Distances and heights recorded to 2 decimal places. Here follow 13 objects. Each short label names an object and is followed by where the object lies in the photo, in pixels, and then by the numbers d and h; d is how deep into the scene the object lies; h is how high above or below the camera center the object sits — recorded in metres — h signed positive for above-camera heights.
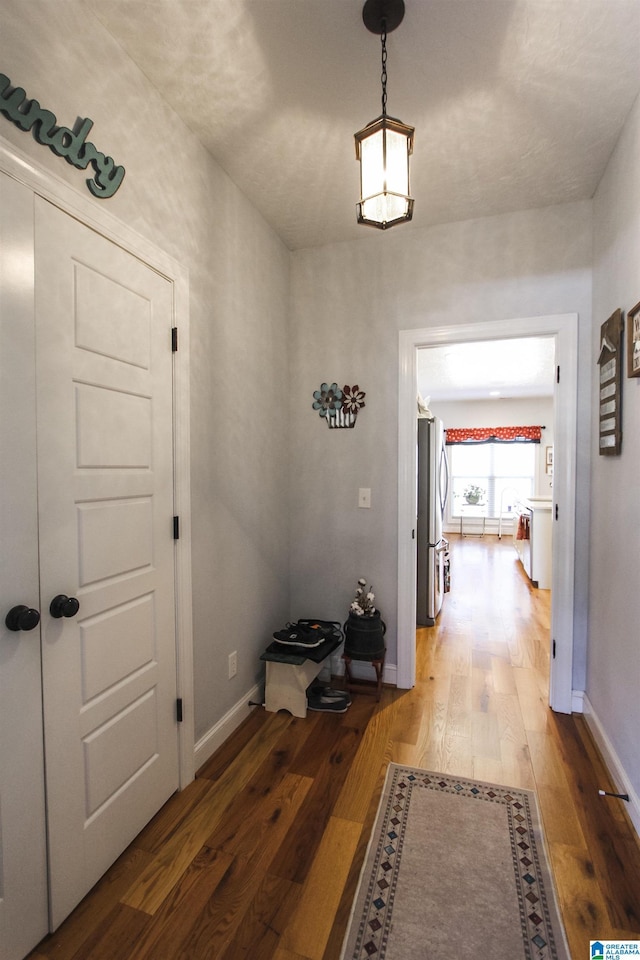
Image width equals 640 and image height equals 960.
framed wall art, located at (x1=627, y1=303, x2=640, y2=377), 1.67 +0.50
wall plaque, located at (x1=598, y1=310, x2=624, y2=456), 1.89 +0.38
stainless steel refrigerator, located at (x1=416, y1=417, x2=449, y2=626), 3.62 -0.42
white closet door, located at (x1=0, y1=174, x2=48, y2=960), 1.11 -0.34
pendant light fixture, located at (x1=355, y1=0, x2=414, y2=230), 1.28 +0.91
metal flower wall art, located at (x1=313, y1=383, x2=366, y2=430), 2.75 +0.41
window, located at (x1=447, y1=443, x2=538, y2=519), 8.78 -0.05
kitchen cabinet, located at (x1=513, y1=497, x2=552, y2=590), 4.94 -0.83
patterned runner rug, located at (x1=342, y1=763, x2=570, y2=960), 1.22 -1.31
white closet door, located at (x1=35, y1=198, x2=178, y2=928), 1.25 -0.24
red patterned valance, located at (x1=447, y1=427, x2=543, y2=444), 8.44 +0.69
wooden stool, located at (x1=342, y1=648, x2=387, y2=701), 2.55 -1.24
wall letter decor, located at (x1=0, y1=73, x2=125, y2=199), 1.12 +0.94
